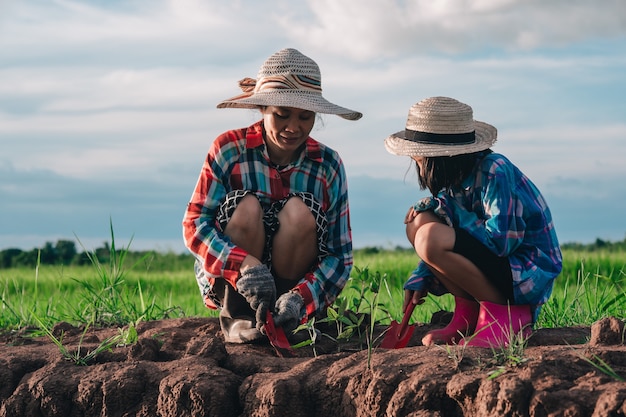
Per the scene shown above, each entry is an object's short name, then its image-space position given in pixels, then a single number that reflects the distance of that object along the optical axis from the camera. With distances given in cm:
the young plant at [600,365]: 231
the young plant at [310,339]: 306
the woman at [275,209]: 335
